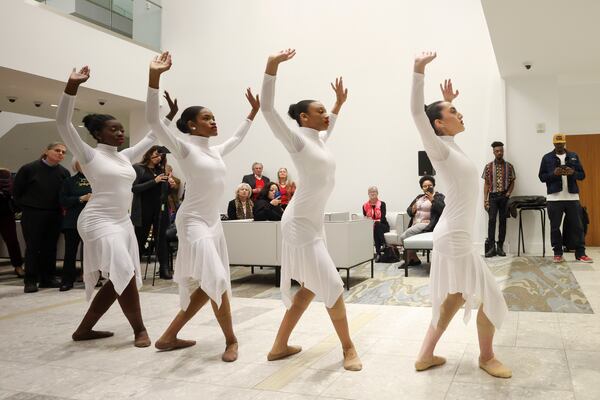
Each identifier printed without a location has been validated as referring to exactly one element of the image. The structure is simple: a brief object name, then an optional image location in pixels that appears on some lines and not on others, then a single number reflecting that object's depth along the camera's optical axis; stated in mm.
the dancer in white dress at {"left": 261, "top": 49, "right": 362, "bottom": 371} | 2627
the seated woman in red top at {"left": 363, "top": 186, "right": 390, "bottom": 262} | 7602
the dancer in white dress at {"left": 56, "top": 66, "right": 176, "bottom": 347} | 3141
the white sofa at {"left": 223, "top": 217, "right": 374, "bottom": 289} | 5359
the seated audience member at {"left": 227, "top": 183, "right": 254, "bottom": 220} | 7230
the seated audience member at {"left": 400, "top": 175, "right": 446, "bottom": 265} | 6707
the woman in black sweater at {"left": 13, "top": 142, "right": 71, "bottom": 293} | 5547
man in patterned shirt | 7848
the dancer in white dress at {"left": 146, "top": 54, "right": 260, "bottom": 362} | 2809
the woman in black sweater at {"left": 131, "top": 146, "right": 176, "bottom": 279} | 5781
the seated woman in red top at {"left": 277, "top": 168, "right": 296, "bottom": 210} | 8151
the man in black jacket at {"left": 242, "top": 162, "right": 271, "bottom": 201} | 9383
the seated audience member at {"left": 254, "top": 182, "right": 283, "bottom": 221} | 5824
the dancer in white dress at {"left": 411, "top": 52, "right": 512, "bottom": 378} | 2453
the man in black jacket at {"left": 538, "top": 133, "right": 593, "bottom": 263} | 6707
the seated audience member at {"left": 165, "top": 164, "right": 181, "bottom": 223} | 8466
